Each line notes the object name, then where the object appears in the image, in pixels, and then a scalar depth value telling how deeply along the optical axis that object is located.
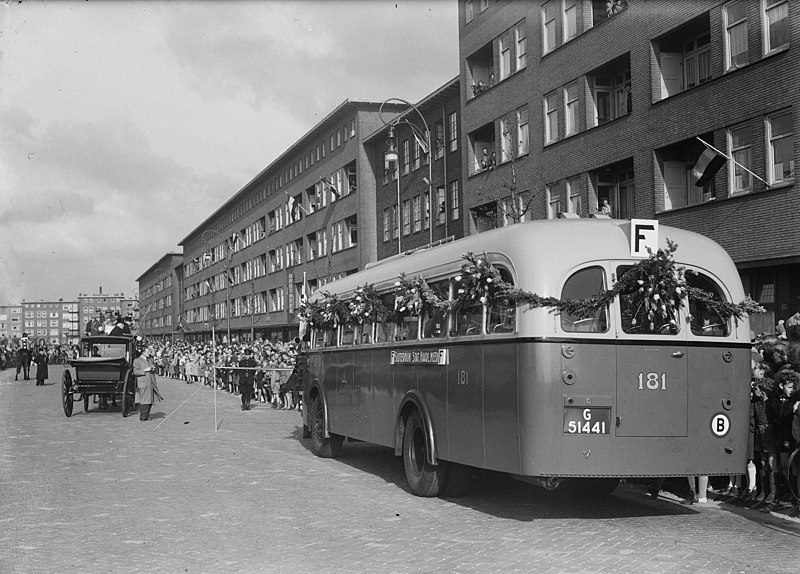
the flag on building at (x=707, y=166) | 22.33
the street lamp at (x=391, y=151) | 29.06
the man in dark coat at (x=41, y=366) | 49.84
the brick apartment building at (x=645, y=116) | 21.56
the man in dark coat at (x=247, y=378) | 29.66
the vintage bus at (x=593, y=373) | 9.49
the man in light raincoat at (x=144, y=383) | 24.66
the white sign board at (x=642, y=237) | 9.83
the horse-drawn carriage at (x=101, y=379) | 26.61
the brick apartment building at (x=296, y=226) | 56.00
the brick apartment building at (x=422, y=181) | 42.31
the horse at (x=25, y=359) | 59.39
